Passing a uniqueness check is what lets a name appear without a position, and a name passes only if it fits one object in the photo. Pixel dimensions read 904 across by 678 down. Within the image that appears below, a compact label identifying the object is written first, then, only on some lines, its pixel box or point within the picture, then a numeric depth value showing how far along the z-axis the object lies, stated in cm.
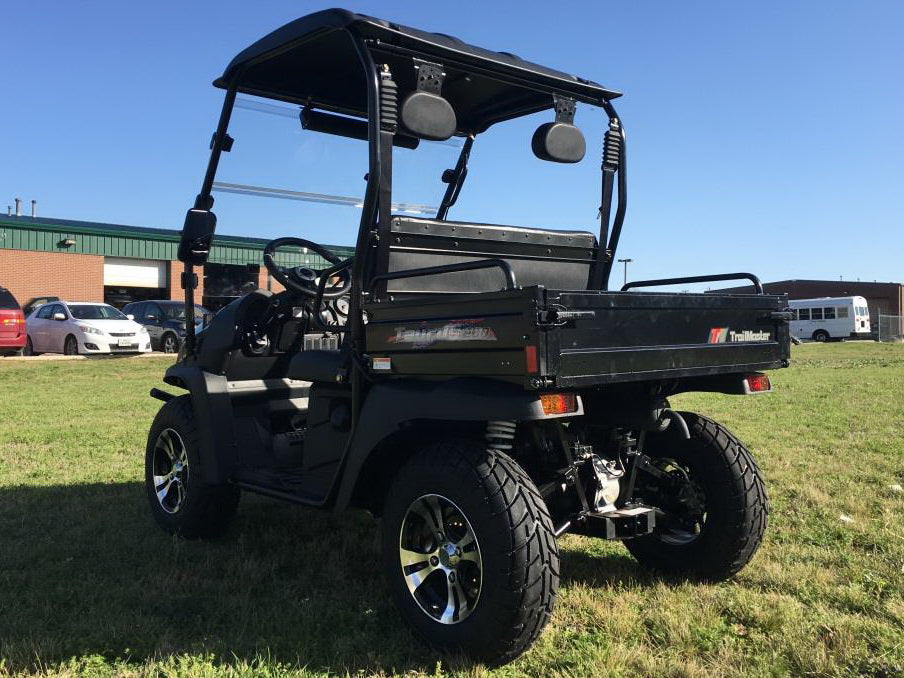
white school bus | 4244
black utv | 288
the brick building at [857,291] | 5588
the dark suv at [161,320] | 2047
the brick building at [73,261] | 3175
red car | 1700
